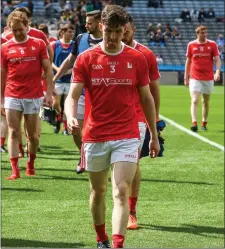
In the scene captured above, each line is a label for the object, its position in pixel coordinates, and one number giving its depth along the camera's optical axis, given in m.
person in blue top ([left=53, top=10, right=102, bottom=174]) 11.00
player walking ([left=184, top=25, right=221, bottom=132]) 20.31
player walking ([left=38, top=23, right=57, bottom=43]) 17.09
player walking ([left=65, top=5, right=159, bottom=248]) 7.43
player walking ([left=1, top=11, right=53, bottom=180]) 11.87
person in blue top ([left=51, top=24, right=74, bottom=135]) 17.86
